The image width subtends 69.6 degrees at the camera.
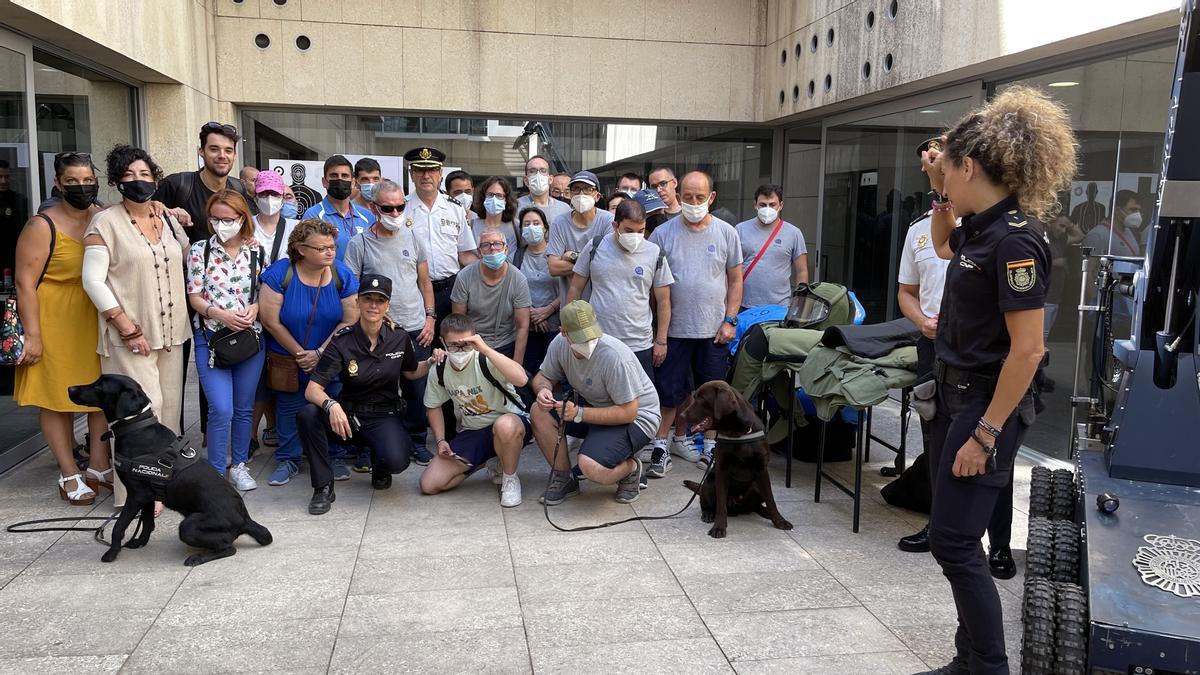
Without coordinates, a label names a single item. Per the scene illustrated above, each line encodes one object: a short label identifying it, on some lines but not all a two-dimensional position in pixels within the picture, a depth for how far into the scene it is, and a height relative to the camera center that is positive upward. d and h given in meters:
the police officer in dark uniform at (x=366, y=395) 4.90 -1.01
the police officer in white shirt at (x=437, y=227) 6.20 -0.01
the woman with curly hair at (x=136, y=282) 4.57 -0.34
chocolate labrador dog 4.50 -1.13
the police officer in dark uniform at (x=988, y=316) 2.52 -0.24
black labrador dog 4.05 -1.19
